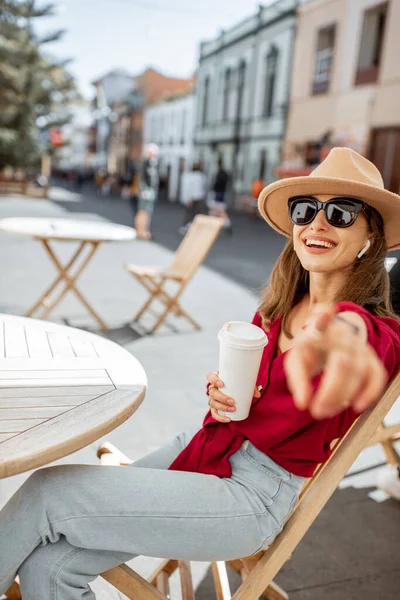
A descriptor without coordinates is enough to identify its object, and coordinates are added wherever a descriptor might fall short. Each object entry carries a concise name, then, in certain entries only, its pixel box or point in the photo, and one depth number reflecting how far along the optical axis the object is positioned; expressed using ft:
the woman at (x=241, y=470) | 4.03
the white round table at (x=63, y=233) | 14.64
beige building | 49.47
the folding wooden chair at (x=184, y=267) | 16.49
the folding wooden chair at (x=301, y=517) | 4.32
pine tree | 83.41
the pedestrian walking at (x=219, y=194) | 49.57
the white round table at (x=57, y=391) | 4.02
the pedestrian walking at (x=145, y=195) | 36.73
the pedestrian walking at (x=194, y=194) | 45.24
